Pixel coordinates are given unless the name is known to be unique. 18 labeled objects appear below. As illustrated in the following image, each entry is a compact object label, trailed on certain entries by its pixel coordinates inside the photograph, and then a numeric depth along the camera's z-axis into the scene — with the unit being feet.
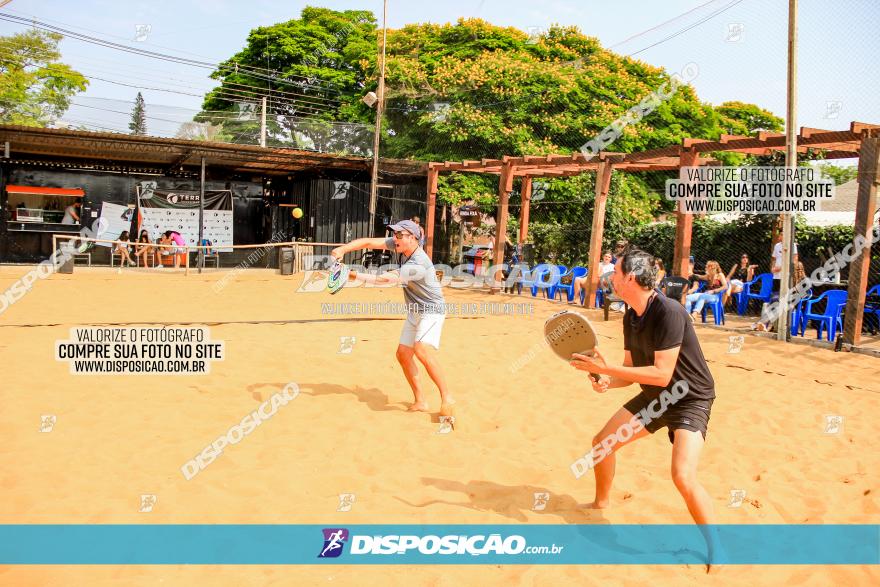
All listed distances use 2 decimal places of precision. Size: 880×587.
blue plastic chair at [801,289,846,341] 32.96
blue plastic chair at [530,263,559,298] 51.52
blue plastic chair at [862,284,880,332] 36.52
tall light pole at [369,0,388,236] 67.10
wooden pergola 30.94
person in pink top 72.63
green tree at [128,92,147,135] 69.58
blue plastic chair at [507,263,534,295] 53.93
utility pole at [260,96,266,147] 73.33
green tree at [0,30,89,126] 105.19
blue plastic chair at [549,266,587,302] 50.88
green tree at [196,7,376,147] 104.53
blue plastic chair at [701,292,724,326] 39.37
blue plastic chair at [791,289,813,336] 35.17
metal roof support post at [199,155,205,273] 68.03
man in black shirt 11.23
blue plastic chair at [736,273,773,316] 42.21
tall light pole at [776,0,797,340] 33.60
